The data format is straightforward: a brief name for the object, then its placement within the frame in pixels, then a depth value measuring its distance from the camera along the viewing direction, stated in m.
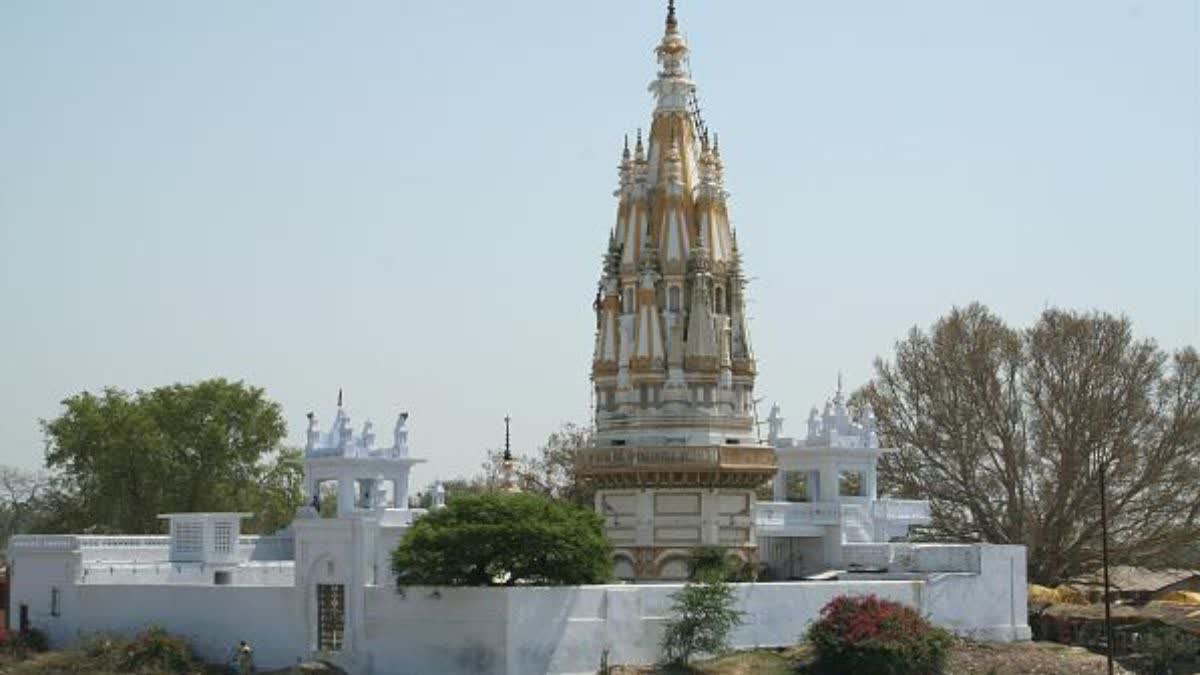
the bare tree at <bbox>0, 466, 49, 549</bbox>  88.38
